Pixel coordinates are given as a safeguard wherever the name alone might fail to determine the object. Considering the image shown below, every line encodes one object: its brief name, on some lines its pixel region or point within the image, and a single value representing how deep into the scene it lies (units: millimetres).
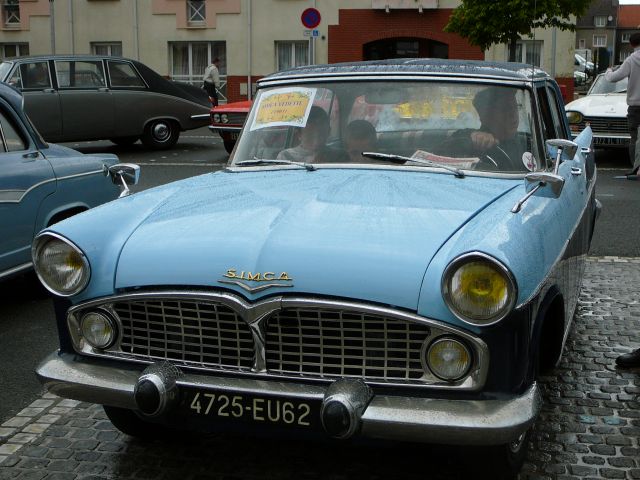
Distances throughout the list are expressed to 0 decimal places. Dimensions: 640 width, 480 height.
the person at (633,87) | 12773
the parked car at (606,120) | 14281
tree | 22422
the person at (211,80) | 24922
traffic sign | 19656
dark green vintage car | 15883
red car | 15602
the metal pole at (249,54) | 29719
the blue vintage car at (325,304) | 3178
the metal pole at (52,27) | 29000
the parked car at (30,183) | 6180
